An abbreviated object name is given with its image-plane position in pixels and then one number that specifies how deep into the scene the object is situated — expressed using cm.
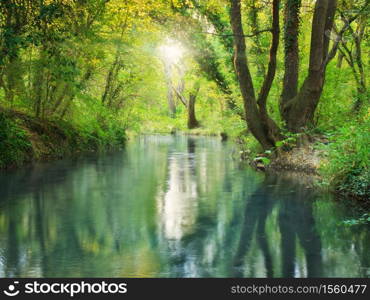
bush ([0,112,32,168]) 1501
